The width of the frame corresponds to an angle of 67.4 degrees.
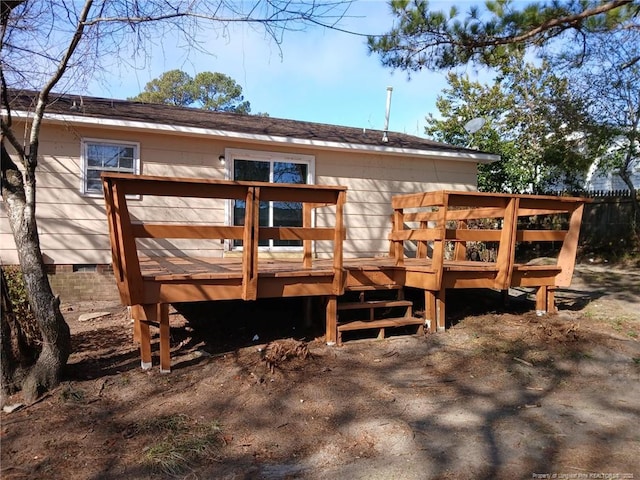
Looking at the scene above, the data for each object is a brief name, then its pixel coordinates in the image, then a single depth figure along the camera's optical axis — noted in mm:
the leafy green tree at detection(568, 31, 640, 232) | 11773
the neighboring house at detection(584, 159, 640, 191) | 18469
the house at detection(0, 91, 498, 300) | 7246
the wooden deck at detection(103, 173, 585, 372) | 4160
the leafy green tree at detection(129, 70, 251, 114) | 36250
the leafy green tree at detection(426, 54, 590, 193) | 13852
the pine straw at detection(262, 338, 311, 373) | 4422
